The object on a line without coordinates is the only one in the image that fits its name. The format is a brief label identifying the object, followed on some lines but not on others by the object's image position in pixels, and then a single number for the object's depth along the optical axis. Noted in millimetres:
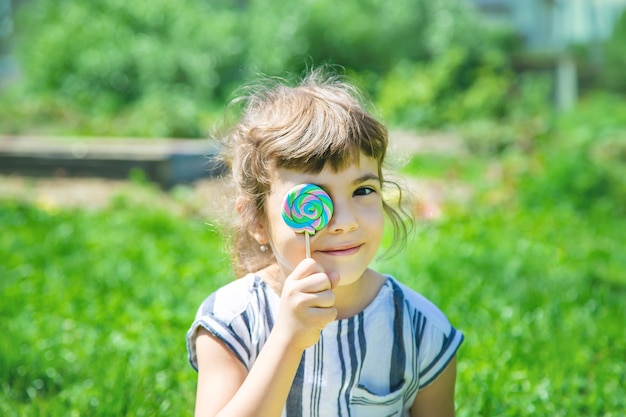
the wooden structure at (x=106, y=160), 6684
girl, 1610
